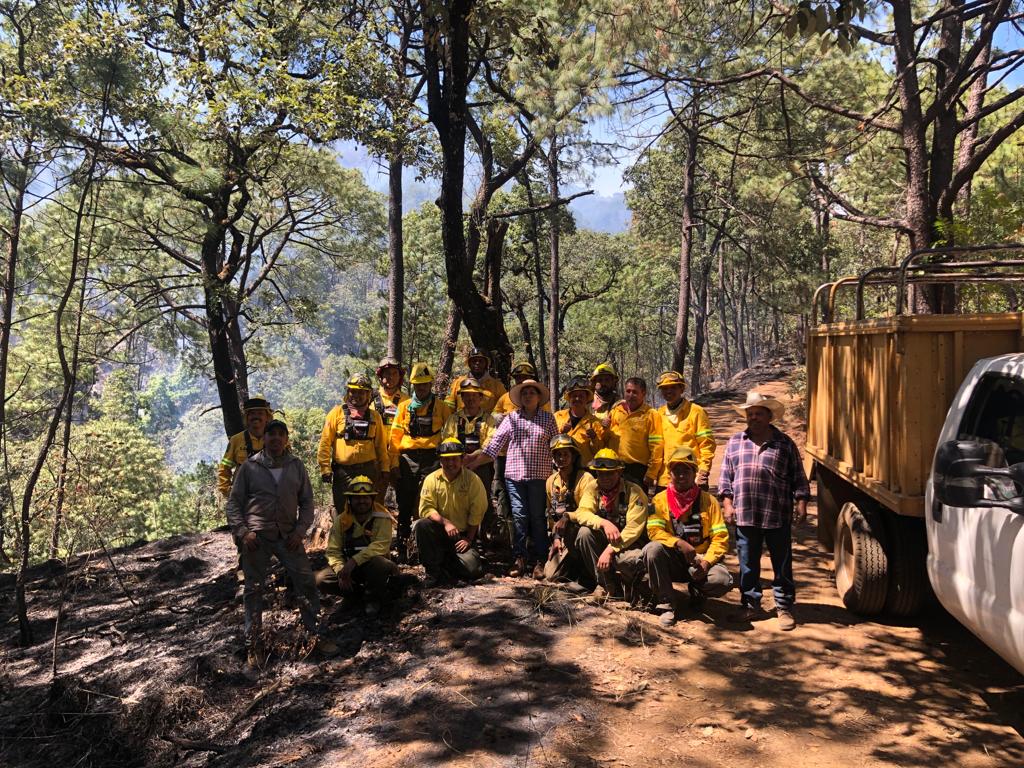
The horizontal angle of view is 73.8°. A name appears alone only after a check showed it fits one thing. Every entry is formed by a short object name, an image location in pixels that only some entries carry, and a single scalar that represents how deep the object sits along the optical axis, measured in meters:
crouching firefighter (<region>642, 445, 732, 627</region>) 5.10
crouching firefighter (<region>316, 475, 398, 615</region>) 5.67
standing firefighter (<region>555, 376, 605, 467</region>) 6.33
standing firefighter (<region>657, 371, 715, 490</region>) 5.98
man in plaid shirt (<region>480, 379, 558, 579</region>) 6.11
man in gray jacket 5.26
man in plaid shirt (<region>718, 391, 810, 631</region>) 5.14
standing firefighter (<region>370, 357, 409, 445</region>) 7.24
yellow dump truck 3.51
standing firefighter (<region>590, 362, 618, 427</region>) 6.59
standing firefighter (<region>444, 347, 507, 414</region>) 7.13
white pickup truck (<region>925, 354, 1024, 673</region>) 3.05
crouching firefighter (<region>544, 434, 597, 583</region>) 5.77
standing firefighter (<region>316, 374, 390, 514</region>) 6.31
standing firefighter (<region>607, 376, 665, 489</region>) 6.23
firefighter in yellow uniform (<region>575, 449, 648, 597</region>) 5.33
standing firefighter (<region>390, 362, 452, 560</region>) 6.91
